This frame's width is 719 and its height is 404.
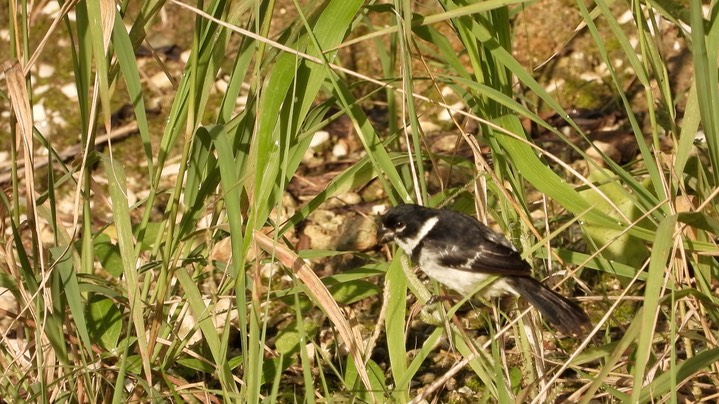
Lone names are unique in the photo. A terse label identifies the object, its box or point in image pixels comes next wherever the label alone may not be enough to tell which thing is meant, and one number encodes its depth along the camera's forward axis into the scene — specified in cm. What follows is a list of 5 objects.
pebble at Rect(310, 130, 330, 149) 1011
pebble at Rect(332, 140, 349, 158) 1002
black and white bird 616
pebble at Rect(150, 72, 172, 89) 1072
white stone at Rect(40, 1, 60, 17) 1128
